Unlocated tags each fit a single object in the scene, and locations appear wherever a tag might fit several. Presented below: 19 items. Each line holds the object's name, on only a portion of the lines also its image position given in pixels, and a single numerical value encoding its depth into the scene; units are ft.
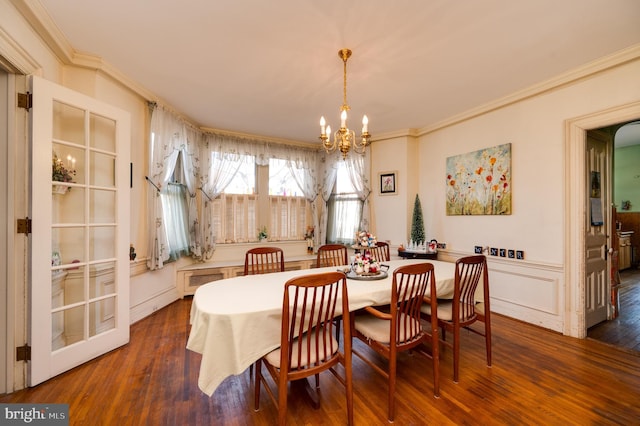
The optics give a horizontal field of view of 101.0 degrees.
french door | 6.45
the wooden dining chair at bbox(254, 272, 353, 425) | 4.80
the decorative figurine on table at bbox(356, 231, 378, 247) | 7.88
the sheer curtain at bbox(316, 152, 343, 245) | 16.72
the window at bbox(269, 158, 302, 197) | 16.06
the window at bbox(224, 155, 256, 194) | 15.01
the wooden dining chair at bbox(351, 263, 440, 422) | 5.62
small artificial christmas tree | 13.84
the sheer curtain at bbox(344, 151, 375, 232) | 15.69
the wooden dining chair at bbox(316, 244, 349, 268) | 9.87
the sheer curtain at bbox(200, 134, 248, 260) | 13.93
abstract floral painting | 10.84
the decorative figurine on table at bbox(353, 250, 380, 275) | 7.70
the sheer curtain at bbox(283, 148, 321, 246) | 16.43
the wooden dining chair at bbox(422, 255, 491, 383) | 6.77
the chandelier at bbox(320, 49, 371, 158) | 7.20
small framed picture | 14.88
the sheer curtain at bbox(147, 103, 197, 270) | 10.53
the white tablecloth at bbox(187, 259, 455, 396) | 4.86
